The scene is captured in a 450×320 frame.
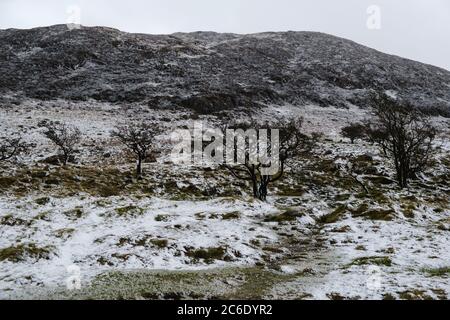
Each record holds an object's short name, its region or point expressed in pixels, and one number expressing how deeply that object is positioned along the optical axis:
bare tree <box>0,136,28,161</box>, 39.54
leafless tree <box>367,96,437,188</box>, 30.64
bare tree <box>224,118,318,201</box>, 28.73
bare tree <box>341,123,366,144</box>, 51.22
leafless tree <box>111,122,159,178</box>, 33.22
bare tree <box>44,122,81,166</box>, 36.28
